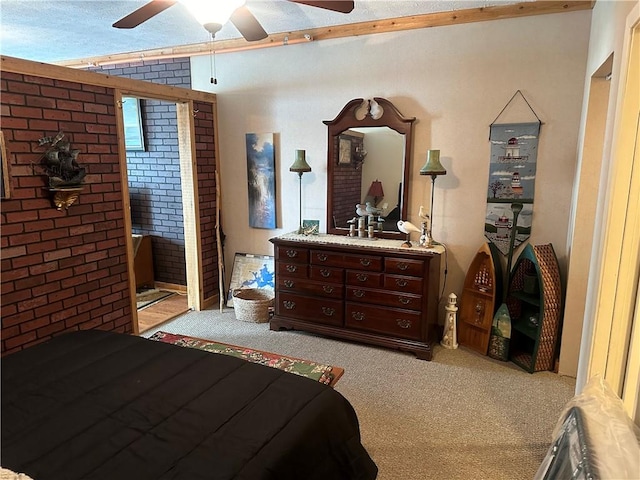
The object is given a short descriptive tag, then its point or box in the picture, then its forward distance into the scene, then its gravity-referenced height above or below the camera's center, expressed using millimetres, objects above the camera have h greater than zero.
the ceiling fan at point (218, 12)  1900 +797
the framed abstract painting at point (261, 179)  4082 -72
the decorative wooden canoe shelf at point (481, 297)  3229 -967
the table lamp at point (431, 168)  3229 +32
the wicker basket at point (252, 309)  3914 -1264
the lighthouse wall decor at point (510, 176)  3148 -26
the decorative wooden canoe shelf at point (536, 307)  2943 -969
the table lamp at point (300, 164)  3719 +67
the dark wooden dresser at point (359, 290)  3205 -939
